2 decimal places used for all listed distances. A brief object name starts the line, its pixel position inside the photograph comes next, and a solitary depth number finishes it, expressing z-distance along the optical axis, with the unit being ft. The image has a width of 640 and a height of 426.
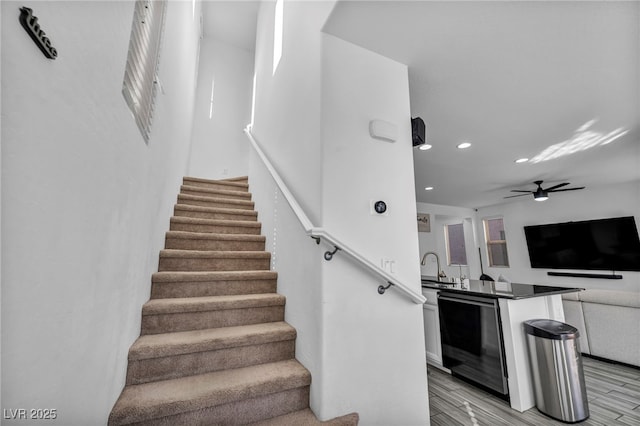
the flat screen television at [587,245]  14.67
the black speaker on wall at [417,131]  6.28
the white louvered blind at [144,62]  4.15
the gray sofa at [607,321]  10.90
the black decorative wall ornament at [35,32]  1.83
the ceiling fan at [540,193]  14.74
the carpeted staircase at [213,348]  4.29
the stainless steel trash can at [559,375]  6.94
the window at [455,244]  24.02
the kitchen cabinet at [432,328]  10.14
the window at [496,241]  21.79
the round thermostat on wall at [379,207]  5.31
